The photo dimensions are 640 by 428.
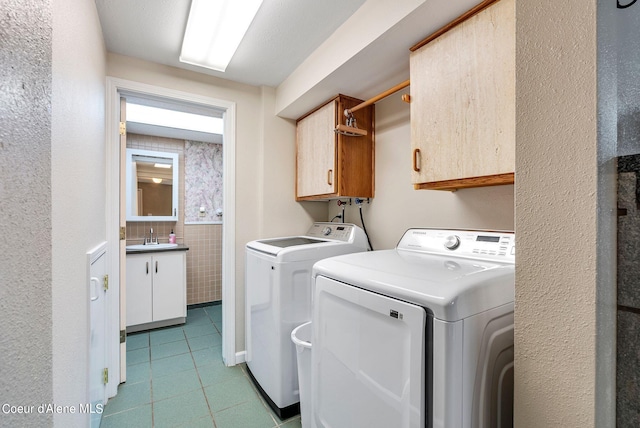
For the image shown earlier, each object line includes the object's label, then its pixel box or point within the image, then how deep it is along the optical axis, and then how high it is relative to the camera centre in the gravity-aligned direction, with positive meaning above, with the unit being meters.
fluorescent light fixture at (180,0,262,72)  1.42 +1.06
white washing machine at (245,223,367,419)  1.69 -0.58
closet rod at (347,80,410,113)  1.50 +0.70
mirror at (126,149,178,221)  3.23 +0.33
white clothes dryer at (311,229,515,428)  0.74 -0.39
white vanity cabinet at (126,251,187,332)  2.80 -0.80
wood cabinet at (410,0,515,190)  1.04 +0.46
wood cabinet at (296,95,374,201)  1.97 +0.43
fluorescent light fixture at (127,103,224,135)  2.91 +1.04
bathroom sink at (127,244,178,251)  2.94 -0.37
